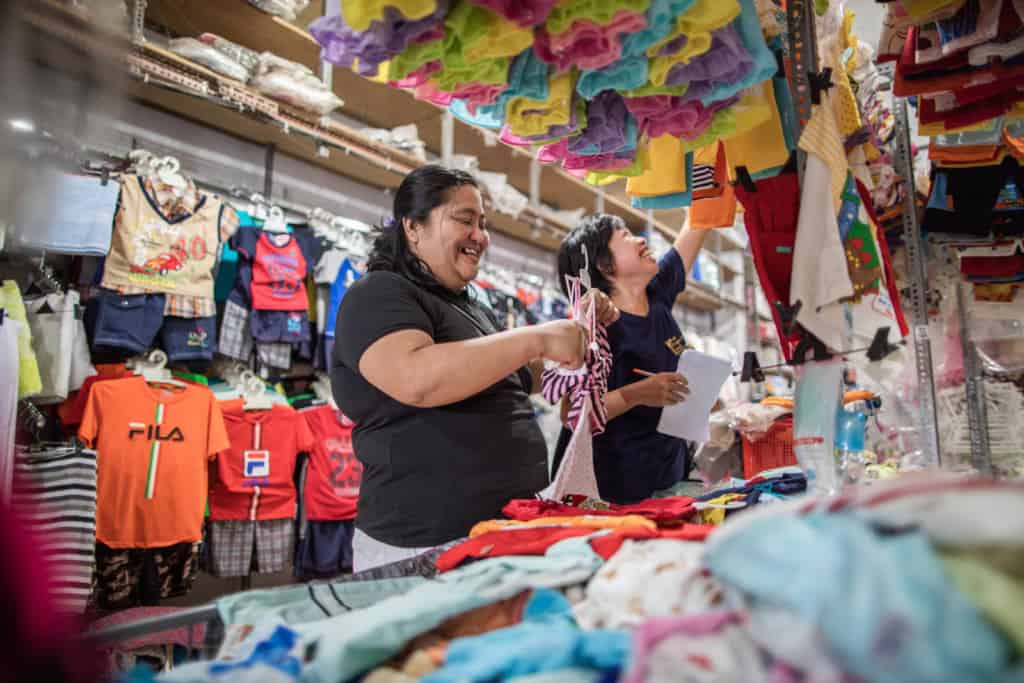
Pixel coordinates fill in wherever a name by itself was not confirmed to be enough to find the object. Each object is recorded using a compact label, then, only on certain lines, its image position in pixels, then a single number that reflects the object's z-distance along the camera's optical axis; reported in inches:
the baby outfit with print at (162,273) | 106.0
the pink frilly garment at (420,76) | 44.1
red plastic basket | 90.4
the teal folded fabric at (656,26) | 38.3
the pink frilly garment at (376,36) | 39.2
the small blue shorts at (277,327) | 122.6
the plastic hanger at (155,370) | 111.4
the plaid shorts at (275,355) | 124.3
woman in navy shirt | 73.3
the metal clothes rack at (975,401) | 90.7
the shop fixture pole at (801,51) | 51.0
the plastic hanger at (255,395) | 123.3
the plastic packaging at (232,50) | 113.8
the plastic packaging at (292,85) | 118.1
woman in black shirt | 47.1
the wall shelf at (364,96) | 122.3
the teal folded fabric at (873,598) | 17.9
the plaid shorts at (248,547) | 118.5
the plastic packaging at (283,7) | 118.3
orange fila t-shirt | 102.0
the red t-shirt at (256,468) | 119.0
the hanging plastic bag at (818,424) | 44.5
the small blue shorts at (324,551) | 126.7
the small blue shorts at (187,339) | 113.0
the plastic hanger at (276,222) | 126.7
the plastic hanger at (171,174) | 111.8
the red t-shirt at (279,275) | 122.4
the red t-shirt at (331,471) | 126.8
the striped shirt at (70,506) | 84.0
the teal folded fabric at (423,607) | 25.8
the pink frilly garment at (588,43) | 38.4
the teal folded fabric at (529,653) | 23.6
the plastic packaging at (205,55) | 109.3
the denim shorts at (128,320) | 104.7
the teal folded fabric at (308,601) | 32.0
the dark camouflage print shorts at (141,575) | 102.7
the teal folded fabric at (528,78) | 44.3
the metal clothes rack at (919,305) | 82.3
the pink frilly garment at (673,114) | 48.2
